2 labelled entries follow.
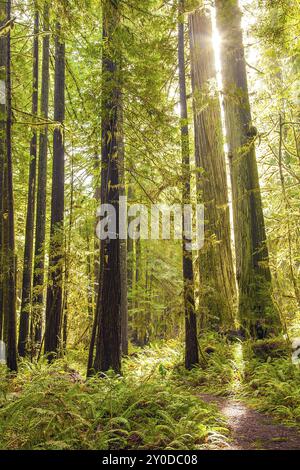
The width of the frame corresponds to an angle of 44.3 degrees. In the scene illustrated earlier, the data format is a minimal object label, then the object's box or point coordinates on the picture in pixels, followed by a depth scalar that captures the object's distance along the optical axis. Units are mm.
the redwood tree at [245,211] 7465
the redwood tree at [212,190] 8641
